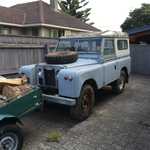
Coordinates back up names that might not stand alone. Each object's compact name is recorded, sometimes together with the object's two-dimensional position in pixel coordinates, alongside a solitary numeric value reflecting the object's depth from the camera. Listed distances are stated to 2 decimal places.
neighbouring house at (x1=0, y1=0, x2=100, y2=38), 14.03
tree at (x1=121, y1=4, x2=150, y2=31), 23.38
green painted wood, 2.71
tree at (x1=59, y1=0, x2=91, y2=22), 26.77
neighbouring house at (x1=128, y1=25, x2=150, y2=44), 9.66
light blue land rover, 3.63
